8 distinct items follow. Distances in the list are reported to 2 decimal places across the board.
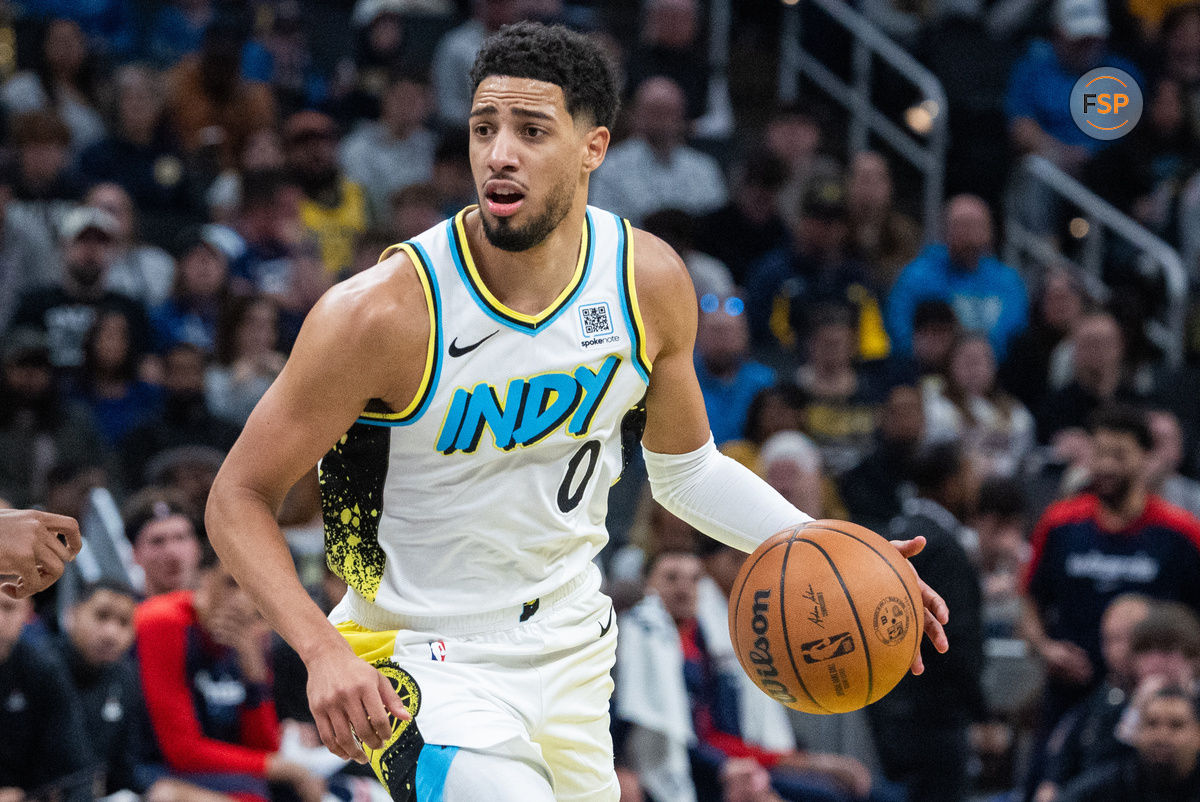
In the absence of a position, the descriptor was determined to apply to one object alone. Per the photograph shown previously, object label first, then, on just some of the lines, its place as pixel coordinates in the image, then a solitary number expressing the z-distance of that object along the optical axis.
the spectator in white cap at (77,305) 17.33
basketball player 6.71
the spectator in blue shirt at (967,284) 19.72
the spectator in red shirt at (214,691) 12.66
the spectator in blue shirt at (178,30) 22.37
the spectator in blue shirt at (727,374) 18.08
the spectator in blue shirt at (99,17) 22.25
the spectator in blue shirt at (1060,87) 22.84
